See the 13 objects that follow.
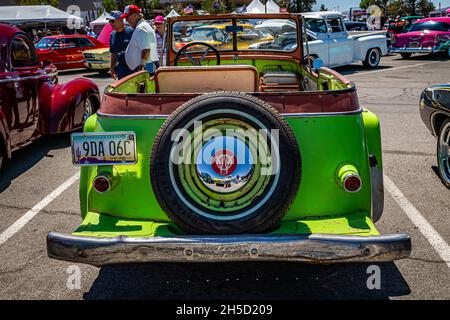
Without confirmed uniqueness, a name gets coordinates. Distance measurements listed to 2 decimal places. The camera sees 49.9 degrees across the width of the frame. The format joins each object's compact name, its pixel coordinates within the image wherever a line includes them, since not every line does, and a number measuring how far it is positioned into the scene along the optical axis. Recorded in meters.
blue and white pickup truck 13.98
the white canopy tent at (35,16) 24.00
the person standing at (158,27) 8.29
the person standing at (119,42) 7.07
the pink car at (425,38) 17.58
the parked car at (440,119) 4.91
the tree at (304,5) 40.38
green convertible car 2.59
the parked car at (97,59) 16.30
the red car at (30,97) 5.73
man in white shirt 6.68
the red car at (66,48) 16.98
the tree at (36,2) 36.44
